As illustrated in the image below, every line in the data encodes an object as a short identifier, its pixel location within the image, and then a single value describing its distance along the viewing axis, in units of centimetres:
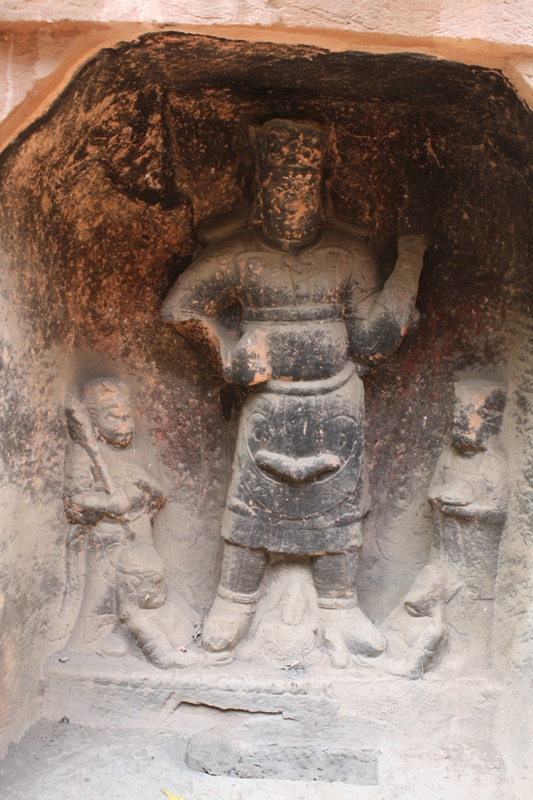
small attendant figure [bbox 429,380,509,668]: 313
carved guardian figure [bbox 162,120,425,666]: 304
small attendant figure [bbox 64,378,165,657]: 321
